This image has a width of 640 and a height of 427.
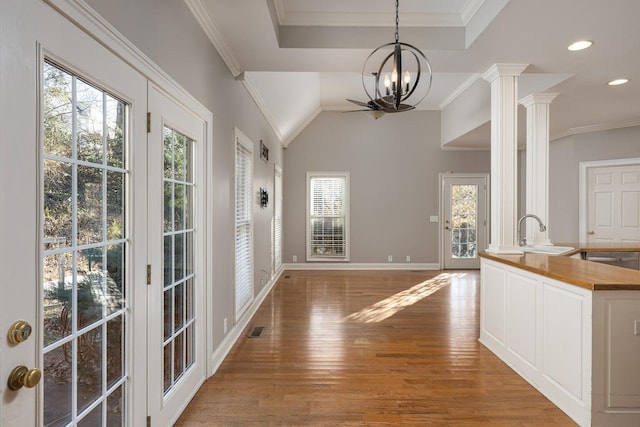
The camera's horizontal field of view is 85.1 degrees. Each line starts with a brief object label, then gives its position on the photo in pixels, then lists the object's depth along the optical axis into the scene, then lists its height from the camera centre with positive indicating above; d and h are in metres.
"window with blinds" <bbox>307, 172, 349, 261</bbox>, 7.70 -0.16
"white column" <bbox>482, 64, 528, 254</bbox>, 3.26 +0.48
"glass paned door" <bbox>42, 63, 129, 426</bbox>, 1.17 -0.16
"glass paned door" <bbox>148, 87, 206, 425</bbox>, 1.87 -0.29
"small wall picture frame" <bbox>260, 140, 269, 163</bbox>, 4.99 +0.87
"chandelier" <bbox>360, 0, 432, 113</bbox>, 2.24 +0.96
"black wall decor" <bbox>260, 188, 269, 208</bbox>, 5.02 +0.19
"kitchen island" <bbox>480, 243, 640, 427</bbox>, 2.05 -0.81
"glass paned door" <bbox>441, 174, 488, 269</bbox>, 7.61 -0.17
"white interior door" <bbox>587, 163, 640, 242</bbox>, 5.54 +0.12
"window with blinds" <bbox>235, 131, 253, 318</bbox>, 3.74 -0.16
